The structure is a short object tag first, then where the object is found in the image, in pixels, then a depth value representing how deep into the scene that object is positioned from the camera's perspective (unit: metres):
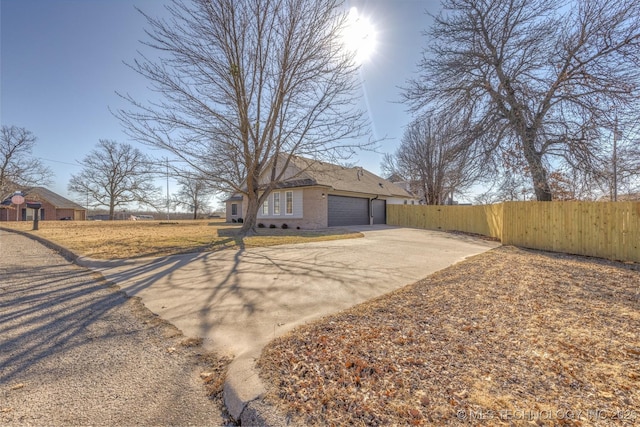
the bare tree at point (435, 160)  11.62
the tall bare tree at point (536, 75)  8.60
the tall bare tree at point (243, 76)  8.95
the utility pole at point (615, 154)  8.64
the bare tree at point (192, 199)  45.86
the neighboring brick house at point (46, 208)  31.53
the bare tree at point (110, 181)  35.00
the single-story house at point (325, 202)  16.55
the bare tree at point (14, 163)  27.47
